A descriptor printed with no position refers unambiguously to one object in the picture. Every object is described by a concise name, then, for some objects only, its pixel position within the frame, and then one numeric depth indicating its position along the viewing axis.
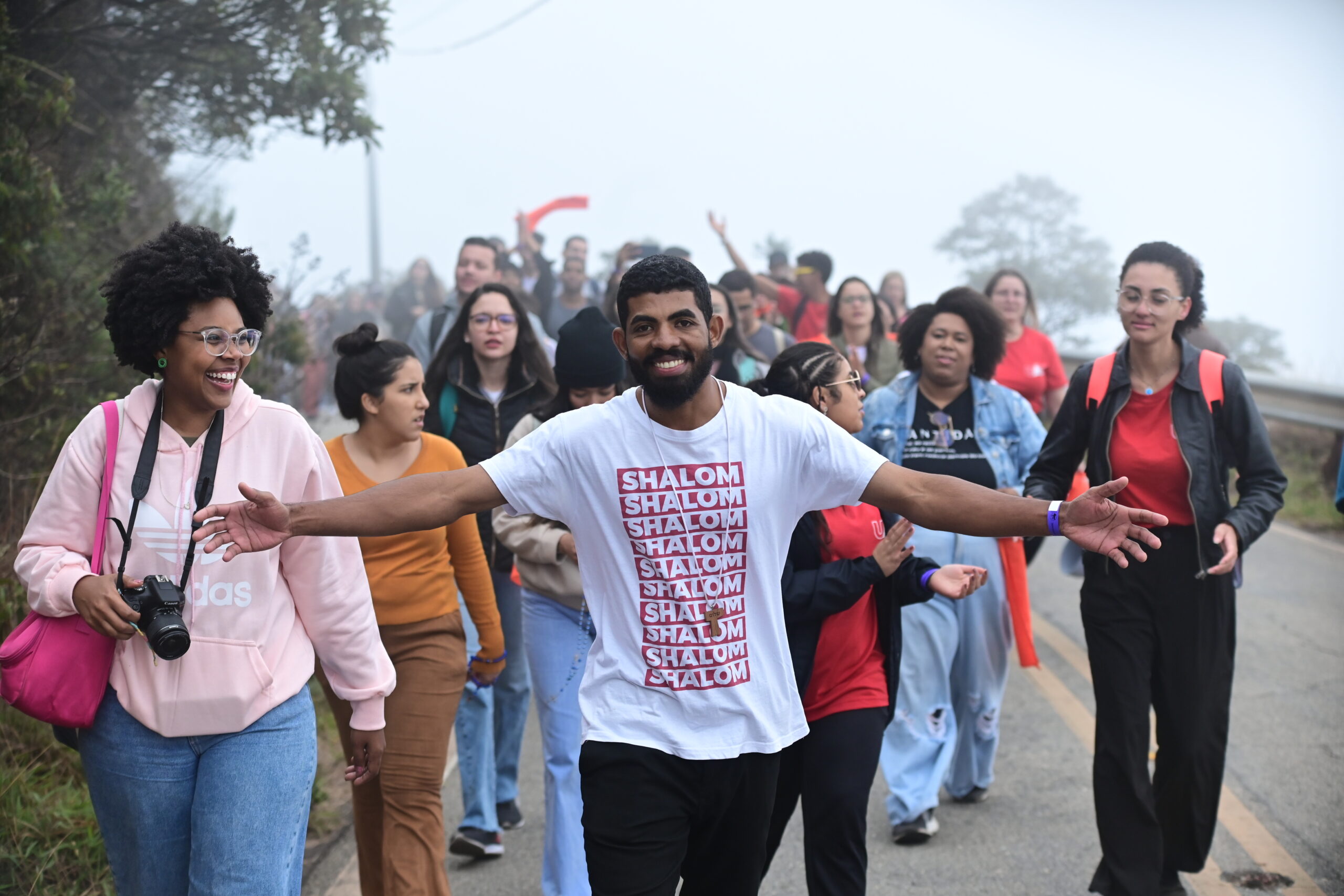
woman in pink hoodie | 3.14
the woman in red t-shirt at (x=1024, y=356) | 8.04
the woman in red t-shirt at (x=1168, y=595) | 4.68
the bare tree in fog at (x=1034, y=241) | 43.34
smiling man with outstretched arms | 3.23
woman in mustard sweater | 4.35
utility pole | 26.48
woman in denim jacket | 5.78
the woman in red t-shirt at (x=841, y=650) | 4.03
